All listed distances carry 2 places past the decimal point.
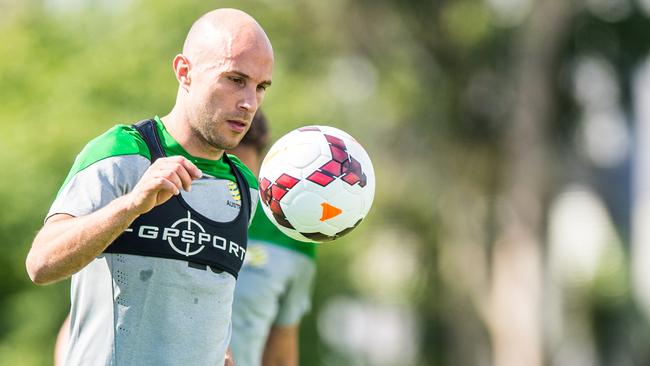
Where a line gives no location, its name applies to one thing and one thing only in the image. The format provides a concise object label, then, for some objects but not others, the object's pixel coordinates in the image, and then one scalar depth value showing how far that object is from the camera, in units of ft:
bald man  28.55
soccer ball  33.94
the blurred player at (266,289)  44.93
